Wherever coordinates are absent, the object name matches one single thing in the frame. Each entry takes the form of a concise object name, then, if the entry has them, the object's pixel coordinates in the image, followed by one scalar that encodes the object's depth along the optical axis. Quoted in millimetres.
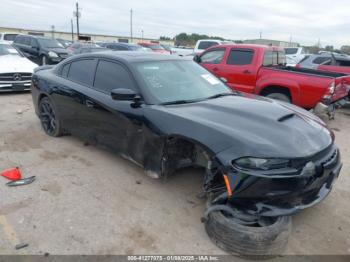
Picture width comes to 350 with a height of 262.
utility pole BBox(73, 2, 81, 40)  49812
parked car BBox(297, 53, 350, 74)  10211
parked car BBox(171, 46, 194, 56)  21762
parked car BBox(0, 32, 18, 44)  20209
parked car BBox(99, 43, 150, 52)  18253
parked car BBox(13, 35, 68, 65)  13922
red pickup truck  6621
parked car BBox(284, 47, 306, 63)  17869
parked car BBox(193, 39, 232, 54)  16500
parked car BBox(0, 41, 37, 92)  8945
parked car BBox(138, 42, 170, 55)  22234
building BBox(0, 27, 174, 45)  60959
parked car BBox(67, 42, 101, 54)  18003
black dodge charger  2617
